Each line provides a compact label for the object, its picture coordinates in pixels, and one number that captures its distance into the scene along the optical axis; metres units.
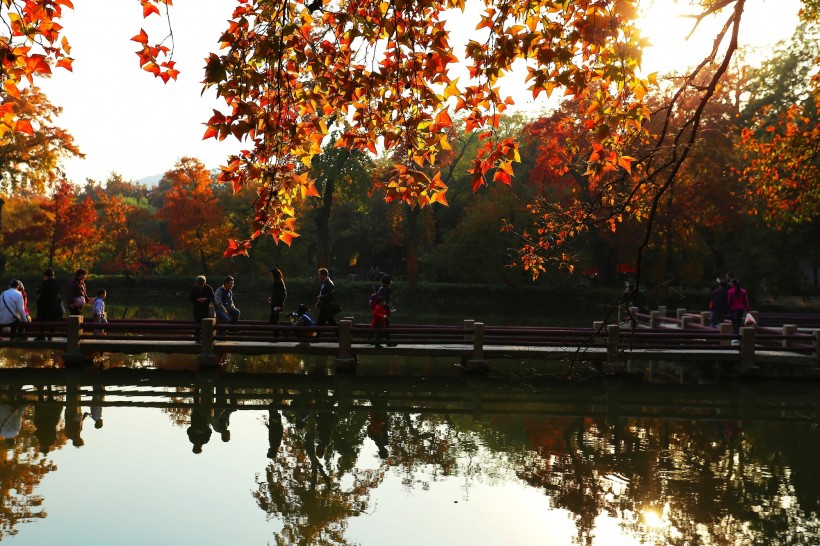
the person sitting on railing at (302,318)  18.83
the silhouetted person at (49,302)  18.69
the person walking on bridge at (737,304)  21.12
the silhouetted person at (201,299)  19.00
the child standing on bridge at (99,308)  19.16
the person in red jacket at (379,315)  18.47
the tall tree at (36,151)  39.47
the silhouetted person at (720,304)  22.28
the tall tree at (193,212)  51.53
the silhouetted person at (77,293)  18.17
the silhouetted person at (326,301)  18.30
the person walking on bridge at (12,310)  18.08
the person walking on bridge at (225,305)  18.88
